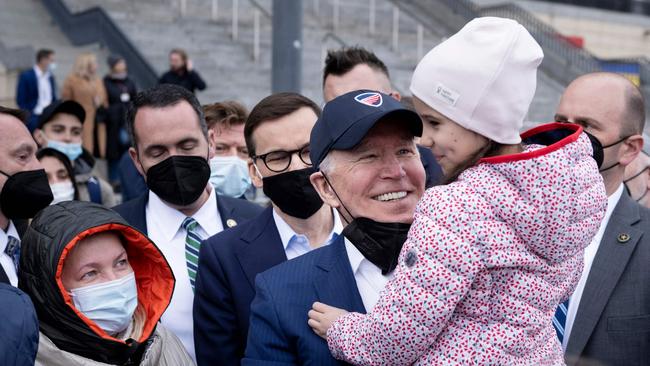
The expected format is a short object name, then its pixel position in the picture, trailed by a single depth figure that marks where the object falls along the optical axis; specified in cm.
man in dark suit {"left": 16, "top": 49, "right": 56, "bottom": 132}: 1342
